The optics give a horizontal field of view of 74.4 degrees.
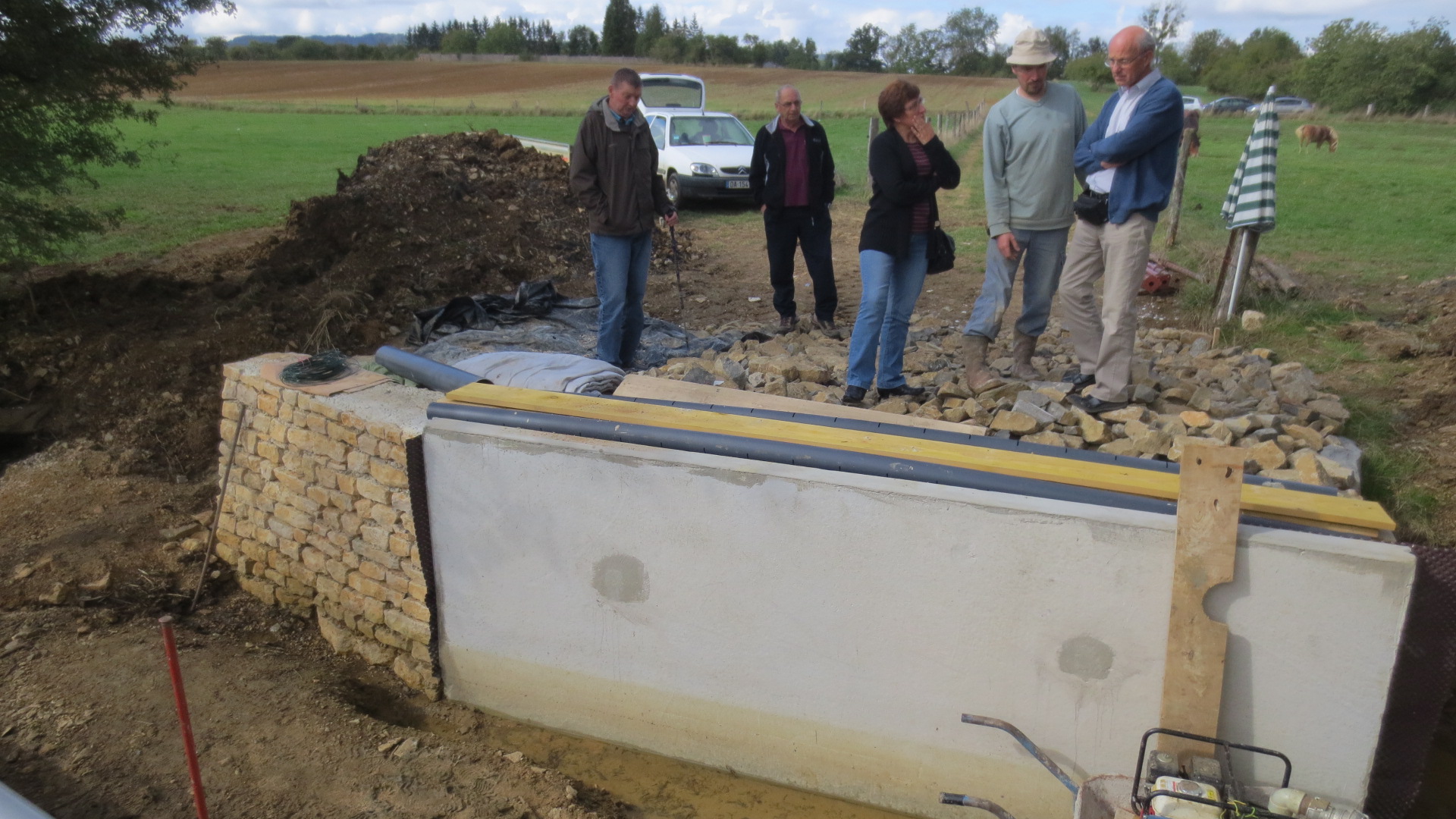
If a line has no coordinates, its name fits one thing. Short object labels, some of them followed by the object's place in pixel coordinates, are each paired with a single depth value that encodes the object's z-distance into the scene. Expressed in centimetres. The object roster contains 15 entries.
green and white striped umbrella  688
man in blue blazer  470
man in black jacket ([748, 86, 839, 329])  743
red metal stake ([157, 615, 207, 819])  290
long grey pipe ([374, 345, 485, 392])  466
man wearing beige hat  511
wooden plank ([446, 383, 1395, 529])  311
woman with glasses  523
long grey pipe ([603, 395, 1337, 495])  358
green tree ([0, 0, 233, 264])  721
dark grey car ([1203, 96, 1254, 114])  3972
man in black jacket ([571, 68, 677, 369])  611
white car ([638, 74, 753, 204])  1405
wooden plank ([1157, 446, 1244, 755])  290
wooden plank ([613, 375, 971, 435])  473
